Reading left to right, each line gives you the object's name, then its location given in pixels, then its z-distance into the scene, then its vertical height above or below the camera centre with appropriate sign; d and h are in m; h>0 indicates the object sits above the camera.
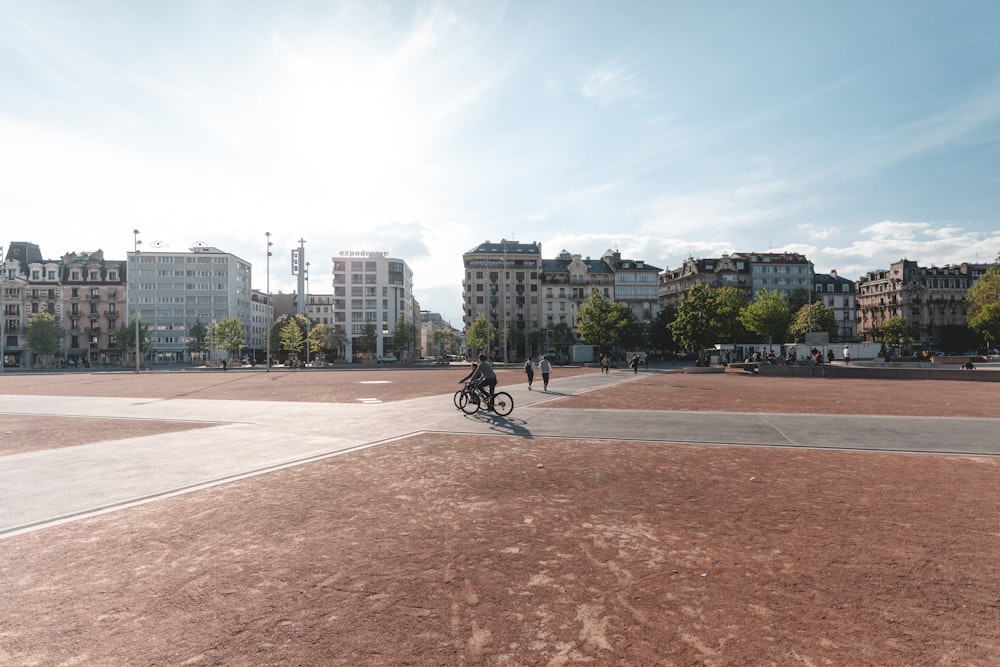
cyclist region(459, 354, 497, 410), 14.97 -1.02
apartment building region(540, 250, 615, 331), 93.69 +10.23
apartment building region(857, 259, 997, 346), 102.69 +8.26
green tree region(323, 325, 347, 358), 94.75 +1.10
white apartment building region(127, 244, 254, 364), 99.94 +11.61
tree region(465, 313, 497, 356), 84.38 +1.45
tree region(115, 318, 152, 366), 87.25 +2.07
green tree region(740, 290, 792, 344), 74.88 +3.21
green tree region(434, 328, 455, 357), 143.62 +1.36
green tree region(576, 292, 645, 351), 68.62 +2.70
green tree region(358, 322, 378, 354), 102.88 +1.69
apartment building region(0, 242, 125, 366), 92.81 +9.22
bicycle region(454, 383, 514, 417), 15.27 -1.79
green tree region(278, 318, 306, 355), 85.50 +1.68
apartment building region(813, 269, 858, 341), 103.38 +7.14
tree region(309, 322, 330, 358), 91.00 +1.63
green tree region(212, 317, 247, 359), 85.06 +2.37
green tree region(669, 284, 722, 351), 60.25 +1.82
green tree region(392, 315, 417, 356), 96.94 +1.58
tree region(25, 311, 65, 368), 84.19 +3.00
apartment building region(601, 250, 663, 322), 94.50 +9.79
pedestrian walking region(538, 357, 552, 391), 23.66 -1.23
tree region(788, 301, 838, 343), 75.25 +2.51
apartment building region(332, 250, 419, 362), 107.62 +10.63
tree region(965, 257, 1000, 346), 56.56 +3.69
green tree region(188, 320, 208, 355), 93.12 +2.08
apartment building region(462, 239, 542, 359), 94.25 +10.41
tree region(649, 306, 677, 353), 83.19 +1.36
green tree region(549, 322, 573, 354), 87.62 +1.25
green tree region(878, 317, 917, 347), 95.19 +0.68
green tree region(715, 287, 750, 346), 62.72 +3.21
